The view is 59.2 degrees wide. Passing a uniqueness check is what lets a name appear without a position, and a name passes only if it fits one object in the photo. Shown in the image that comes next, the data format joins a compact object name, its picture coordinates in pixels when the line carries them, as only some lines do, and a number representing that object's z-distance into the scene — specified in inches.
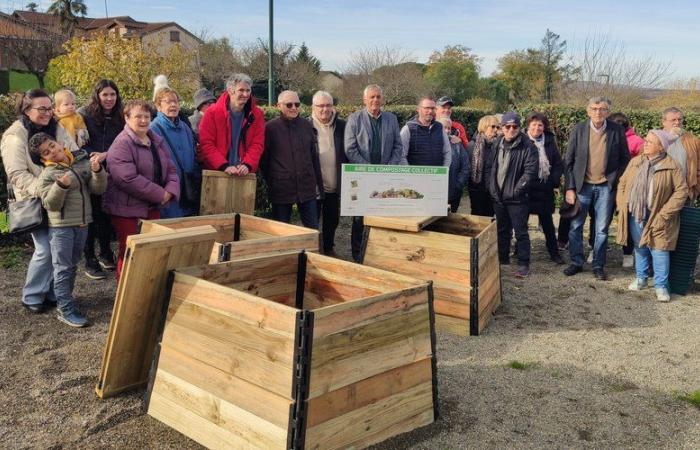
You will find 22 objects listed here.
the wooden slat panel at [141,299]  137.6
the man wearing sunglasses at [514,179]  272.8
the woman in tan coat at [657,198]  247.0
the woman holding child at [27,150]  196.2
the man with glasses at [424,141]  283.1
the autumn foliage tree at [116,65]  738.8
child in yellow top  228.8
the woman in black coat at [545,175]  296.8
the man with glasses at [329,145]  270.4
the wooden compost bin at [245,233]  184.9
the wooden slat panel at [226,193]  231.0
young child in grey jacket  189.3
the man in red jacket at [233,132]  237.0
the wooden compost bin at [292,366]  116.8
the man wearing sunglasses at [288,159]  253.1
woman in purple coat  202.8
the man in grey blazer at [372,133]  265.7
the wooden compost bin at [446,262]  208.4
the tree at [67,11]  2181.2
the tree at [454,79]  1494.3
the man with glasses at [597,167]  279.3
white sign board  231.5
